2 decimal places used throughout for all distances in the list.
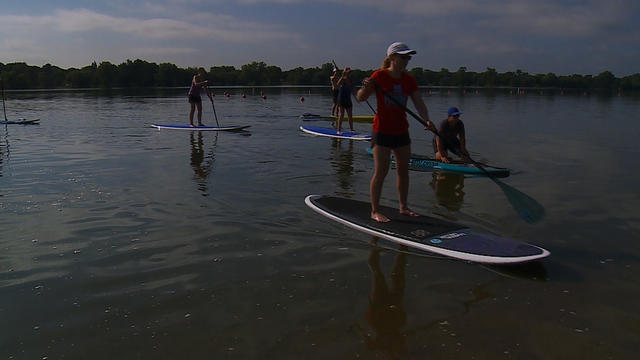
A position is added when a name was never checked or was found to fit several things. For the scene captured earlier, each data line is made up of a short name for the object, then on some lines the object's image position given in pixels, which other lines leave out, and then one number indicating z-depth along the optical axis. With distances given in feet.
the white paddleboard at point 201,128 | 52.47
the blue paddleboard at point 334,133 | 47.24
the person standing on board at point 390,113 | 17.90
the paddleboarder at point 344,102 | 49.78
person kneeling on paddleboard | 29.63
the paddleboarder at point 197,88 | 53.09
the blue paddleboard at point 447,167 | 28.58
